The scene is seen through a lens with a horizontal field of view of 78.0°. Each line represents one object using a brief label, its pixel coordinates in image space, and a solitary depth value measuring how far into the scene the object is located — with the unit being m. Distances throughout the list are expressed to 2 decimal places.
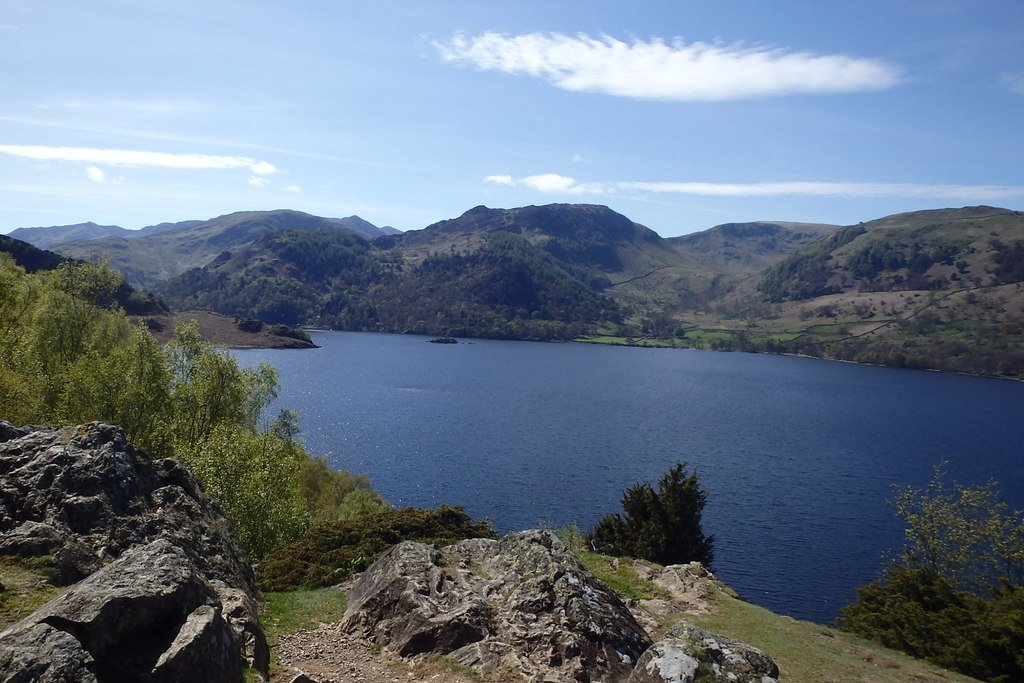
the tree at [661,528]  45.72
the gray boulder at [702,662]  16.05
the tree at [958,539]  47.34
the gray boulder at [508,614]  17.97
